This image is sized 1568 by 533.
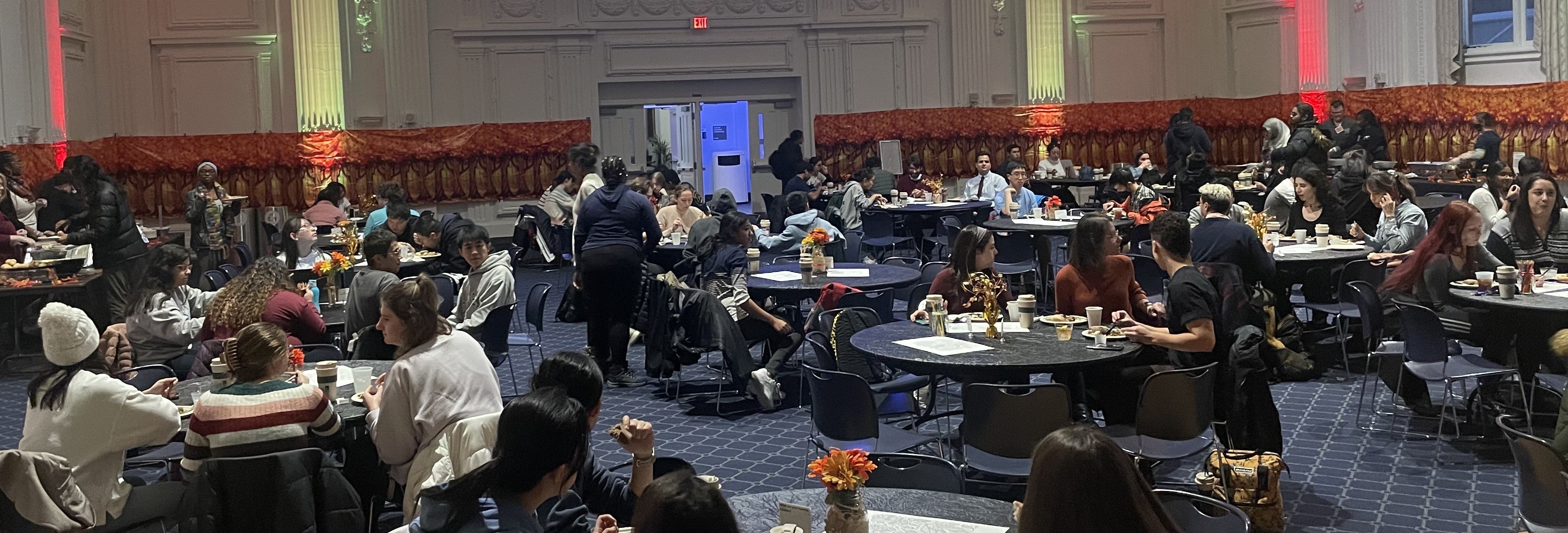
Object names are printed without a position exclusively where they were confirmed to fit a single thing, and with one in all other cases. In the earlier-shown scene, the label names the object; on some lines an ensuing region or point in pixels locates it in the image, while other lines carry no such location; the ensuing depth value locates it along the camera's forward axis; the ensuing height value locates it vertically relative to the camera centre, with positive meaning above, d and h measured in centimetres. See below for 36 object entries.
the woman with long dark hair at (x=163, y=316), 717 -52
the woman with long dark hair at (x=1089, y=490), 243 -55
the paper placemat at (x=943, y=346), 584 -69
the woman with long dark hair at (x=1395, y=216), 897 -30
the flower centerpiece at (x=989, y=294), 612 -49
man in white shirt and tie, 1460 +4
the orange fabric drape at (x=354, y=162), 1697 +65
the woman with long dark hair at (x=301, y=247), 970 -24
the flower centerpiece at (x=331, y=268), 775 -33
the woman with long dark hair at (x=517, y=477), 290 -59
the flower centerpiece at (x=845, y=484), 320 -69
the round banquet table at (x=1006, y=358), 553 -71
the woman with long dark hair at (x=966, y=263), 692 -38
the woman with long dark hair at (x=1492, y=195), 934 -19
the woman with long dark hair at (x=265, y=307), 648 -44
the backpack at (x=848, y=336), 671 -72
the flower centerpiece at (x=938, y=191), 1480 -2
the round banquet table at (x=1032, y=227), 1154 -36
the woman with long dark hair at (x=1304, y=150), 1228 +23
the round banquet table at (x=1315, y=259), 877 -54
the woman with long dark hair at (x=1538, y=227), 809 -37
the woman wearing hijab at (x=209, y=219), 1205 -2
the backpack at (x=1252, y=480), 536 -119
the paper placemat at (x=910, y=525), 344 -86
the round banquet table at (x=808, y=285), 823 -56
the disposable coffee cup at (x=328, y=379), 535 -66
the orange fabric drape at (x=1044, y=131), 1938 +80
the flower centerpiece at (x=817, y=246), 867 -34
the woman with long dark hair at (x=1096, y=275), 633 -43
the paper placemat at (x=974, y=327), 634 -66
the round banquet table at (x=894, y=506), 354 -85
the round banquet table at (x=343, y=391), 511 -72
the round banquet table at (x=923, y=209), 1390 -20
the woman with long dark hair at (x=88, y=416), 448 -65
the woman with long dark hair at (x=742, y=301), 805 -64
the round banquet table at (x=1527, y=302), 662 -67
